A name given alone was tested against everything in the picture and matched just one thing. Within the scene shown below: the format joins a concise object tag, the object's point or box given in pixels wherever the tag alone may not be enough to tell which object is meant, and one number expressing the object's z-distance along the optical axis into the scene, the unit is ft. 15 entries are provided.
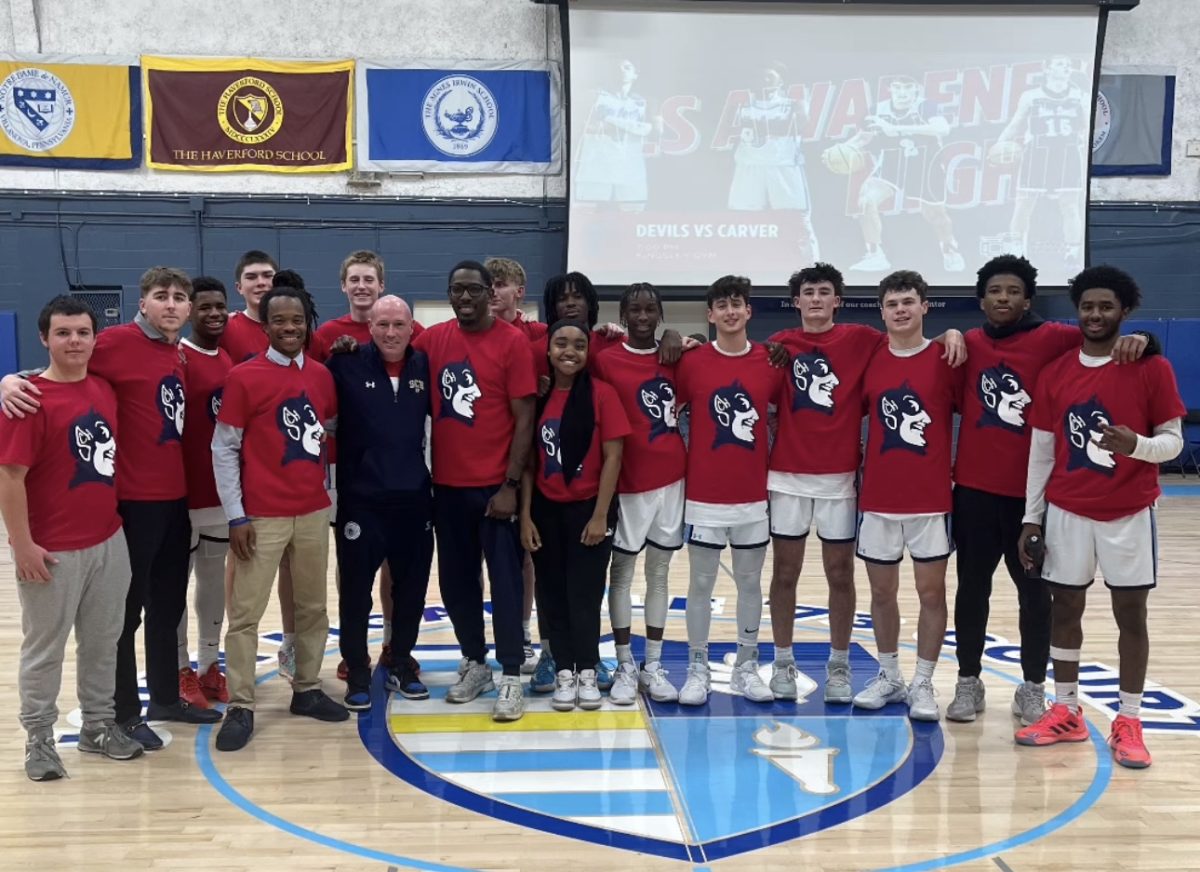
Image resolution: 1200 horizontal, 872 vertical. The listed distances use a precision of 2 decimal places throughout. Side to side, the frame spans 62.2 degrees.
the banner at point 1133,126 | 35.17
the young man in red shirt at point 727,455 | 11.87
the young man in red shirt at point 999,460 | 11.25
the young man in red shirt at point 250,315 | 12.50
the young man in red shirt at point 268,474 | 10.88
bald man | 11.68
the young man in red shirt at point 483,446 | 11.70
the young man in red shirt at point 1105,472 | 10.33
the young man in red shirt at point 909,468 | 11.45
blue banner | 33.58
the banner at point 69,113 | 32.48
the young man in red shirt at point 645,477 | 11.96
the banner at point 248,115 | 32.83
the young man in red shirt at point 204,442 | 11.55
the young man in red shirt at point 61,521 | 9.45
